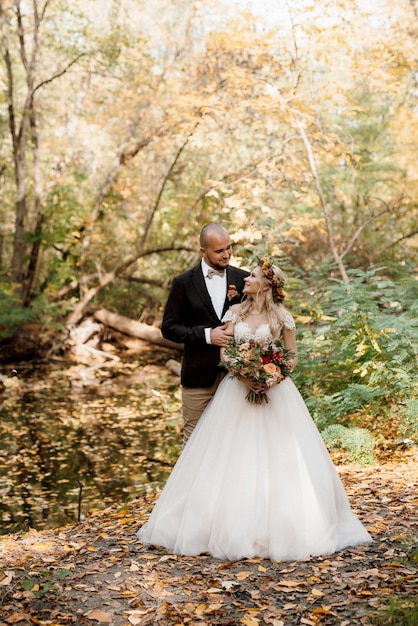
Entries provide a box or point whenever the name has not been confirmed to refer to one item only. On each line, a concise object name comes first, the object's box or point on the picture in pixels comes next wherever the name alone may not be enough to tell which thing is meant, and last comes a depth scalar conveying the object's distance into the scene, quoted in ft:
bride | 14.19
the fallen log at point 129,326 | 61.57
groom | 16.38
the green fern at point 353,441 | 23.27
